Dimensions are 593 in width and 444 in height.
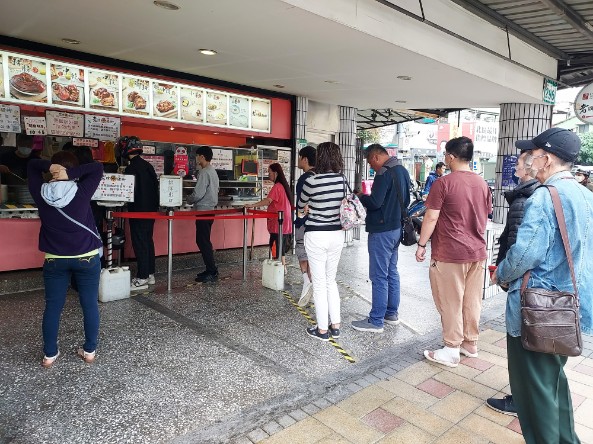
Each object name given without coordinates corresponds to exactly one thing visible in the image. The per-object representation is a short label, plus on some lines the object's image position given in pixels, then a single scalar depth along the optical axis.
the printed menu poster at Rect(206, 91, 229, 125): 7.53
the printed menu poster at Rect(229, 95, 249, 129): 7.87
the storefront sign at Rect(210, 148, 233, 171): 8.20
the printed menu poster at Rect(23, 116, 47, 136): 5.74
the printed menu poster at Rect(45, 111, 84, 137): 5.90
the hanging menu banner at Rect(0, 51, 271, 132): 5.57
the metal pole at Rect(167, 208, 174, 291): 5.72
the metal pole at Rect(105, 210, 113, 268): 5.47
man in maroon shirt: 3.80
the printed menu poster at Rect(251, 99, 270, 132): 8.21
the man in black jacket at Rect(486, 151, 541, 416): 3.20
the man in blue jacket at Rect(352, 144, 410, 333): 4.43
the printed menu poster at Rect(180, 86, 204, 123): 7.21
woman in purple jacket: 3.44
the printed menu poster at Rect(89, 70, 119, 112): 6.18
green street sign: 8.02
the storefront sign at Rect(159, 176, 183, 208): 5.77
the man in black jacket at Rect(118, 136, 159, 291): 5.85
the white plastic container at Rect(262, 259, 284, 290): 6.10
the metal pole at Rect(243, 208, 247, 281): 6.50
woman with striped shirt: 4.13
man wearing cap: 2.28
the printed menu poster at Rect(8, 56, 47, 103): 5.48
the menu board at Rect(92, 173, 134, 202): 5.16
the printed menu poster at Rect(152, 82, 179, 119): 6.87
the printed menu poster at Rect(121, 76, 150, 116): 6.52
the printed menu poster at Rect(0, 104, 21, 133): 5.48
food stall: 5.62
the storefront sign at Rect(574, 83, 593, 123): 7.72
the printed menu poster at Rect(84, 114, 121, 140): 6.24
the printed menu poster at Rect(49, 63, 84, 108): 5.83
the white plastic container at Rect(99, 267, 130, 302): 5.28
